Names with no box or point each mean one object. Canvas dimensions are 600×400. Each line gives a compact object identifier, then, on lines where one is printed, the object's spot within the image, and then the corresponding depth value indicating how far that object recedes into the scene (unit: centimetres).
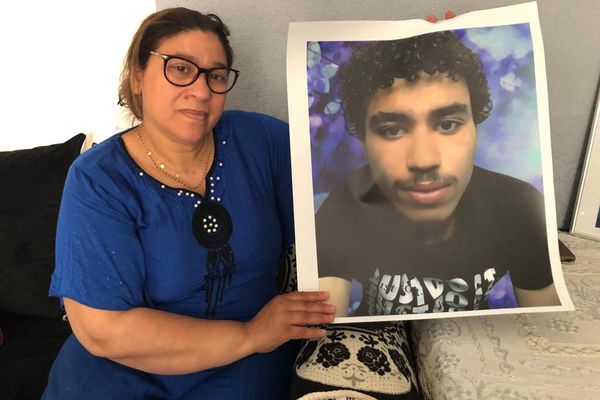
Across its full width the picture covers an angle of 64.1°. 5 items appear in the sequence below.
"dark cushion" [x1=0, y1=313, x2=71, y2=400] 118
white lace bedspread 76
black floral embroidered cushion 82
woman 85
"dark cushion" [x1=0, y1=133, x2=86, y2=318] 132
